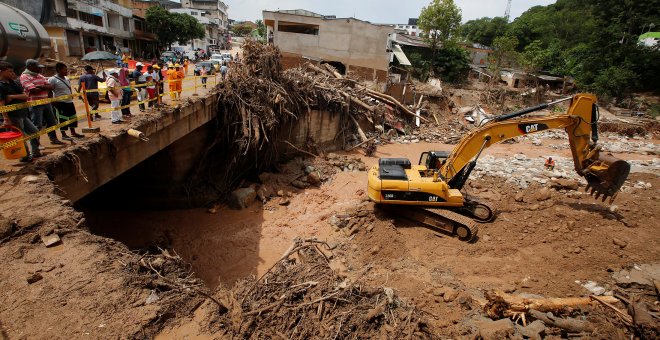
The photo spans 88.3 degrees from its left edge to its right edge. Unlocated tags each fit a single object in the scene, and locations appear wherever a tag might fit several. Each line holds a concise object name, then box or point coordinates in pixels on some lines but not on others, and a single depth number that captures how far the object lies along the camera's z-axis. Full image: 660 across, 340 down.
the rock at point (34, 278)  3.88
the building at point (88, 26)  29.02
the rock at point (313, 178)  13.91
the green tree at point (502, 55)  36.38
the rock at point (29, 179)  5.62
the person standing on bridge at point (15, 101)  5.92
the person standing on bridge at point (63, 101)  7.17
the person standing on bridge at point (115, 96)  8.31
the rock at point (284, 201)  12.62
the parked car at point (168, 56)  32.55
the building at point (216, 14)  73.19
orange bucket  5.46
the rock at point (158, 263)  4.48
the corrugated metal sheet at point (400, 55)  34.22
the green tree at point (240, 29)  101.86
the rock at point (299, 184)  13.69
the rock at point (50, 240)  4.51
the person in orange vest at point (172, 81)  10.95
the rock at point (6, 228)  4.48
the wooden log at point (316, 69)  20.86
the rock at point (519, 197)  10.88
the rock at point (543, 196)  10.77
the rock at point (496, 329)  4.99
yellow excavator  8.67
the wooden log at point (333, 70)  21.00
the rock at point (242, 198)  12.41
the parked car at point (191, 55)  43.03
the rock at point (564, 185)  11.70
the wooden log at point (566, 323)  5.19
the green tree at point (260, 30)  80.71
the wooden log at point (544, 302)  5.65
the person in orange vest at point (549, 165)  14.12
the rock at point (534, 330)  5.04
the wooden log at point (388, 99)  22.45
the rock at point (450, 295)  6.51
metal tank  9.65
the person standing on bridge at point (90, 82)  8.40
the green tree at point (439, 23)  34.94
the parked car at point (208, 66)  24.79
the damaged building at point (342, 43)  27.53
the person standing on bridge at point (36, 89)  6.45
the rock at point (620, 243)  8.08
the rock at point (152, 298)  3.86
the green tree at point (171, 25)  40.53
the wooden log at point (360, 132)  18.24
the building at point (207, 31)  58.56
